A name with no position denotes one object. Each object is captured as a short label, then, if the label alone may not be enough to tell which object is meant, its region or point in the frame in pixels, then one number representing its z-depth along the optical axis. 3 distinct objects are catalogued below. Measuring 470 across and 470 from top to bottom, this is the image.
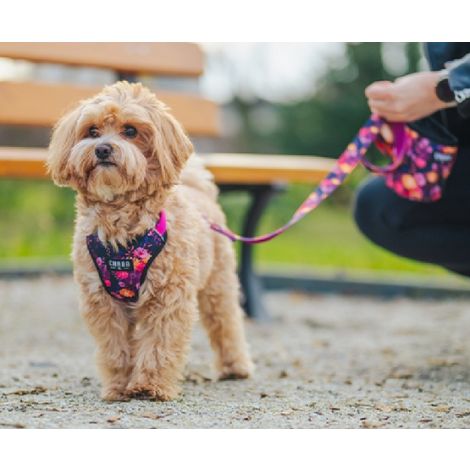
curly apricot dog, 2.89
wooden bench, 4.72
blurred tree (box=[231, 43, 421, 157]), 11.50
